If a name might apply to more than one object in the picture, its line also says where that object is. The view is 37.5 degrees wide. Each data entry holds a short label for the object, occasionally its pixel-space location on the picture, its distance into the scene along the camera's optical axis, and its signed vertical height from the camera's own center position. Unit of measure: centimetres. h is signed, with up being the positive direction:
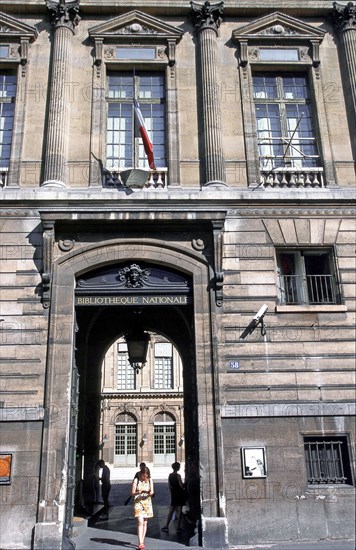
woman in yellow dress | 1158 -83
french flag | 1375 +799
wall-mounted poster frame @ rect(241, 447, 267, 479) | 1194 -8
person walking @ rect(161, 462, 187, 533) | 1410 -91
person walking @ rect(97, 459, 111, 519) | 1778 -69
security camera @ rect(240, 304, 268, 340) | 1283 +313
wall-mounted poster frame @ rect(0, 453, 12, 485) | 1170 -8
